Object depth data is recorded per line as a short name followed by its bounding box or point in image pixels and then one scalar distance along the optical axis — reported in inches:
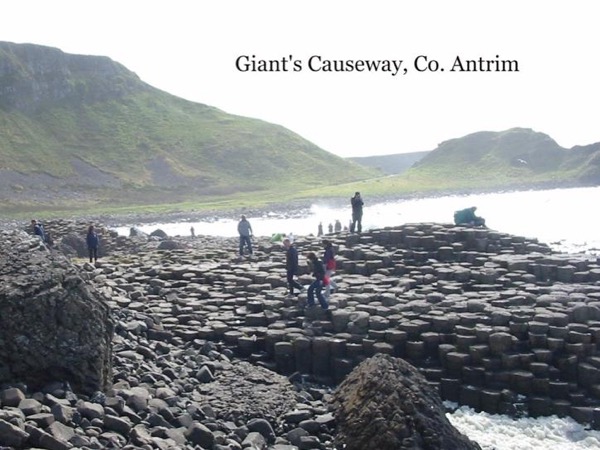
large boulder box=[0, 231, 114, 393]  352.5
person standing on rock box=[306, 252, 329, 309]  586.2
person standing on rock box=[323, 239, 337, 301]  606.5
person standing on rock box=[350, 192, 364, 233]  895.1
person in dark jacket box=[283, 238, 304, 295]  629.3
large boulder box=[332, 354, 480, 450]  354.9
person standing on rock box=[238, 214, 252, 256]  874.1
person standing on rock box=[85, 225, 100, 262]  863.1
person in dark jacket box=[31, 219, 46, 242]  929.5
